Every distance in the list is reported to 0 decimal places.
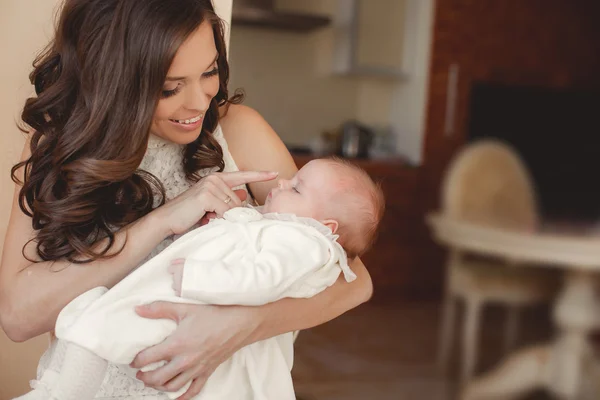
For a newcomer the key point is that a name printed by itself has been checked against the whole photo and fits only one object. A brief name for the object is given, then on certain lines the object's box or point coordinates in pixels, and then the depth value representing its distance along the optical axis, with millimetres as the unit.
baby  811
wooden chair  2348
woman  885
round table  1859
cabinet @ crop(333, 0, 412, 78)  3551
